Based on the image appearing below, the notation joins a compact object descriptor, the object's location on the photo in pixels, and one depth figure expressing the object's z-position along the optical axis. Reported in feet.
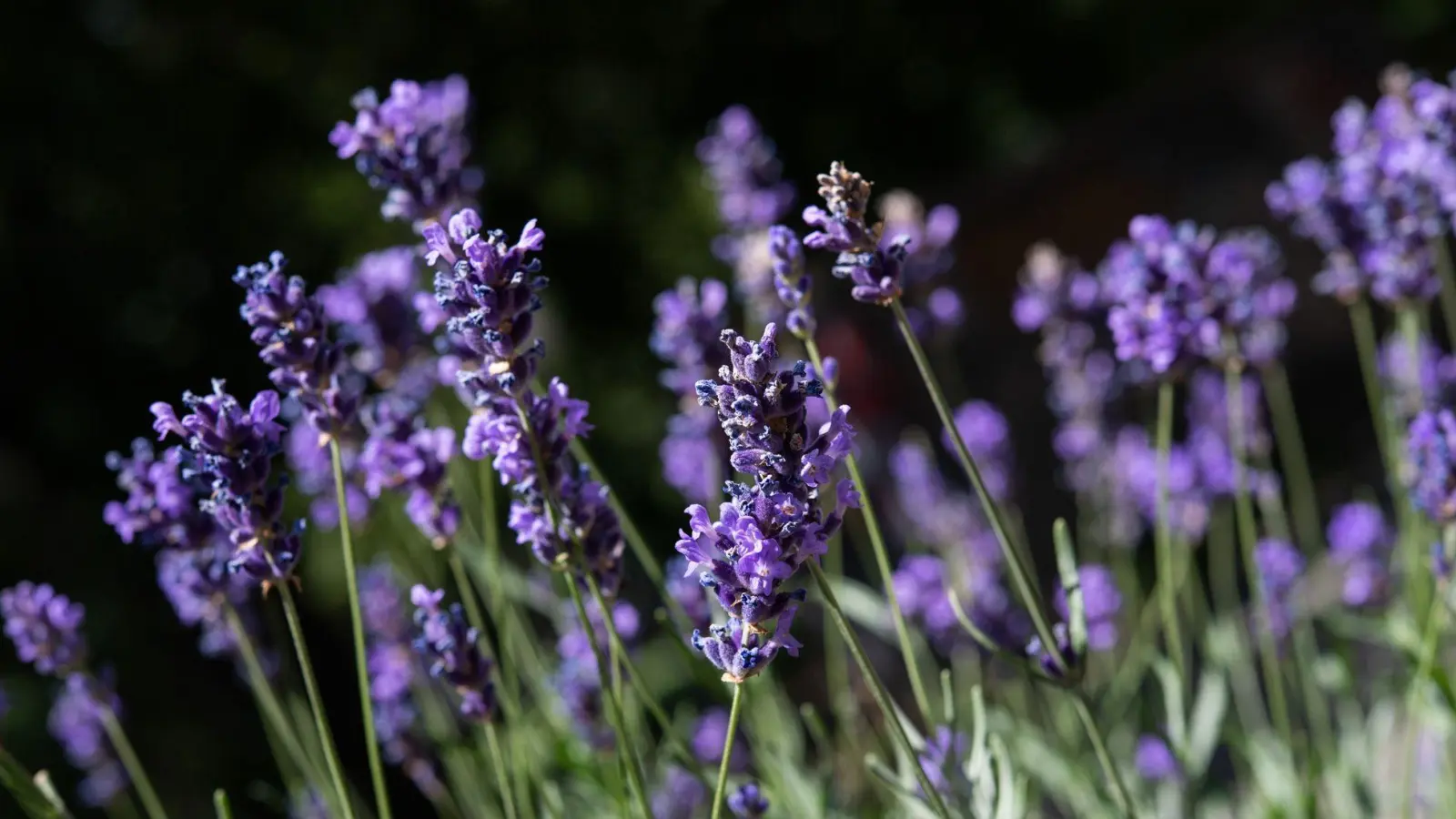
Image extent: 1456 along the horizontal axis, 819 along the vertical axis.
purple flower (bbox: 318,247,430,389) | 3.57
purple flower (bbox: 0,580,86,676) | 3.44
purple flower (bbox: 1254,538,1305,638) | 3.72
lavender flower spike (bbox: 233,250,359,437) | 3.28
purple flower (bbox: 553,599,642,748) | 3.57
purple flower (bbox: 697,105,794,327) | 3.73
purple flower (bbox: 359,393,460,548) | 3.40
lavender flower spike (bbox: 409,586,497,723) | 3.34
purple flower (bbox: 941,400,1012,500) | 3.92
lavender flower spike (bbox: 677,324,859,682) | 3.14
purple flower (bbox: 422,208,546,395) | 3.21
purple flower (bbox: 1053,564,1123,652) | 3.78
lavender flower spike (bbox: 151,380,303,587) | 3.24
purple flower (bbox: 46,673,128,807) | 3.66
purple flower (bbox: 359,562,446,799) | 3.64
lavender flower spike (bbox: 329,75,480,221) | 3.43
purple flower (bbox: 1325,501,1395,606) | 3.79
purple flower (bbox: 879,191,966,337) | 3.64
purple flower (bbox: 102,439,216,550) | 3.39
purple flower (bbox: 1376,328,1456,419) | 3.67
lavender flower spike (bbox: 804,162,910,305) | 3.25
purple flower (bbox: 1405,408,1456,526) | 3.40
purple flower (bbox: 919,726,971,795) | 3.37
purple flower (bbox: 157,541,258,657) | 3.43
